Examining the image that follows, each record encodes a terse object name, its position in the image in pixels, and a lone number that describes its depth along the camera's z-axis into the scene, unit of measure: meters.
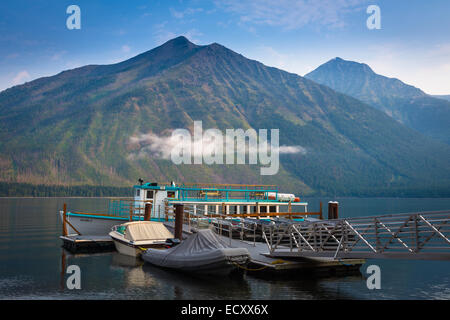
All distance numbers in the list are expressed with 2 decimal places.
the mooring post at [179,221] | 31.47
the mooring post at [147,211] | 36.50
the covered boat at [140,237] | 32.09
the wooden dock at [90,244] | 36.38
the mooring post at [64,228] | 40.30
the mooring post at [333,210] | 36.25
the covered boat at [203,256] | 23.88
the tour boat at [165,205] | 40.09
